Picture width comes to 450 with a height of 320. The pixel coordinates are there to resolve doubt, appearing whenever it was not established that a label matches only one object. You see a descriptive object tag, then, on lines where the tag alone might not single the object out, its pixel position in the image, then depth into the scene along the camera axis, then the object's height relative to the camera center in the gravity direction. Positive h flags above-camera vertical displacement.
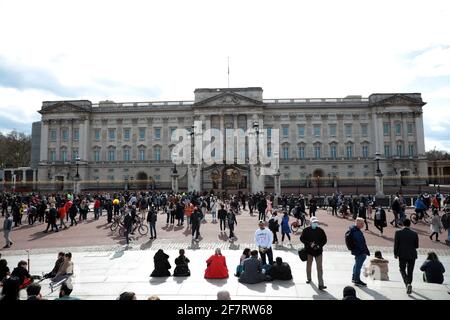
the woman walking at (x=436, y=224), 15.61 -2.12
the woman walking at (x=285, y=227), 14.64 -2.06
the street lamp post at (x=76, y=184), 43.47 +0.19
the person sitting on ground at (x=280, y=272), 9.45 -2.70
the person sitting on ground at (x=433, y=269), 8.62 -2.44
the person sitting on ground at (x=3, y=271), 8.78 -2.42
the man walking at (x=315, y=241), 8.68 -1.66
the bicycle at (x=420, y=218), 21.39 -2.56
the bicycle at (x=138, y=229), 18.50 -2.71
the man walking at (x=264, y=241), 10.67 -1.98
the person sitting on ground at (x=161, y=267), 10.07 -2.68
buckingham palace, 61.53 +9.73
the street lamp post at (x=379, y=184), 38.34 -0.19
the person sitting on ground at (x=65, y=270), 9.34 -2.61
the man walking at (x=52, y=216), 19.58 -1.93
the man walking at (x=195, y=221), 16.23 -1.93
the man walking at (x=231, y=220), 16.55 -1.93
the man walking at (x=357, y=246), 8.88 -1.81
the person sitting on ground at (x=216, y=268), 9.76 -2.65
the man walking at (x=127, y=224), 15.44 -1.96
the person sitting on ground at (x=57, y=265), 9.67 -2.51
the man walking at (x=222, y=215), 18.67 -1.87
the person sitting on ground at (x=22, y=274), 8.39 -2.40
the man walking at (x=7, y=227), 15.59 -2.09
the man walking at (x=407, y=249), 8.34 -1.81
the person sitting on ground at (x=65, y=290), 6.48 -2.19
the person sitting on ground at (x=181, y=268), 10.09 -2.73
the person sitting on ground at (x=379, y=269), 9.37 -2.63
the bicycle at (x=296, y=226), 18.16 -2.71
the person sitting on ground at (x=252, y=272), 9.16 -2.61
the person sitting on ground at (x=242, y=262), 9.87 -2.52
